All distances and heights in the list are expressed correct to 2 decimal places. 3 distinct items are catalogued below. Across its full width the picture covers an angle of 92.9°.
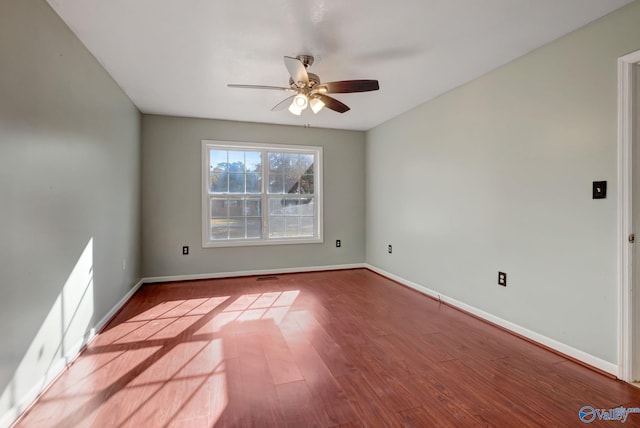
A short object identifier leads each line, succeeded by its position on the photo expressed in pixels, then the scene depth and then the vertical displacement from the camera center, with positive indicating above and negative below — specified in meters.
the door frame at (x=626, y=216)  1.90 -0.04
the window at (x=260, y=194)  4.55 +0.27
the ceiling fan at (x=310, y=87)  2.34 +1.02
